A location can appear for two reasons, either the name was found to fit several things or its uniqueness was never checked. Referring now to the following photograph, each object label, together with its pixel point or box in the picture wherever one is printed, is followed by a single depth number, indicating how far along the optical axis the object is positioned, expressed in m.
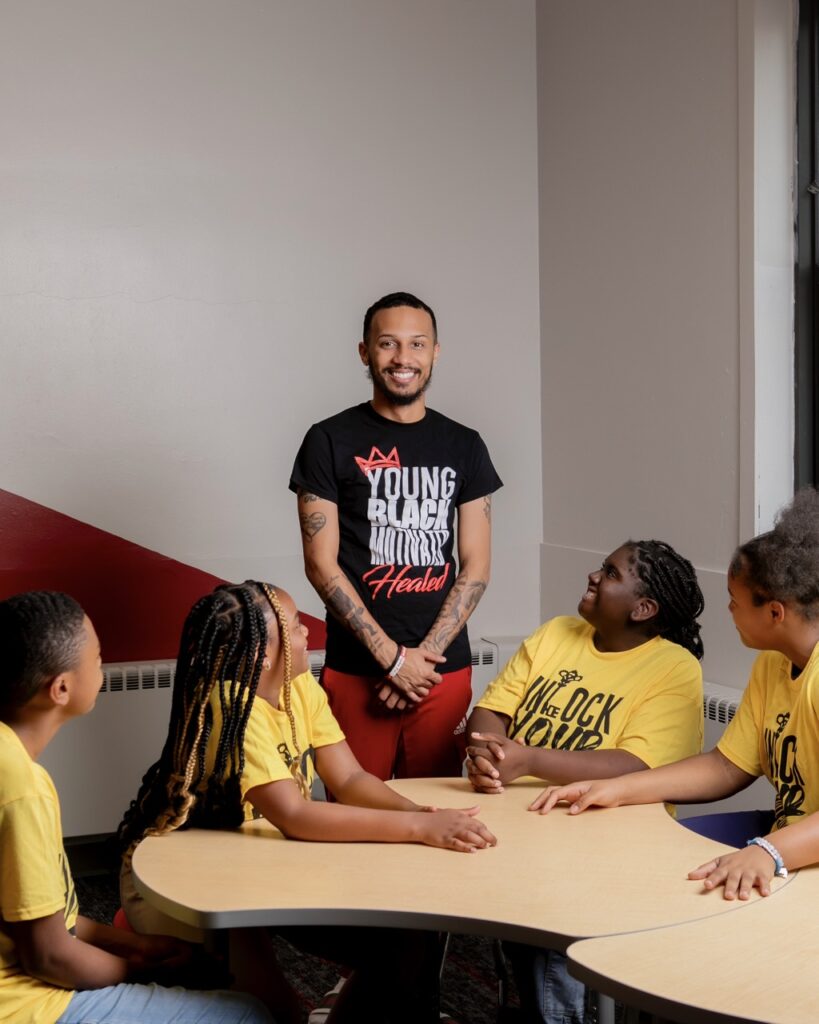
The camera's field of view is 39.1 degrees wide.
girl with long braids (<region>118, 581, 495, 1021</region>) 1.88
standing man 2.76
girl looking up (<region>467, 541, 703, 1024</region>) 2.21
